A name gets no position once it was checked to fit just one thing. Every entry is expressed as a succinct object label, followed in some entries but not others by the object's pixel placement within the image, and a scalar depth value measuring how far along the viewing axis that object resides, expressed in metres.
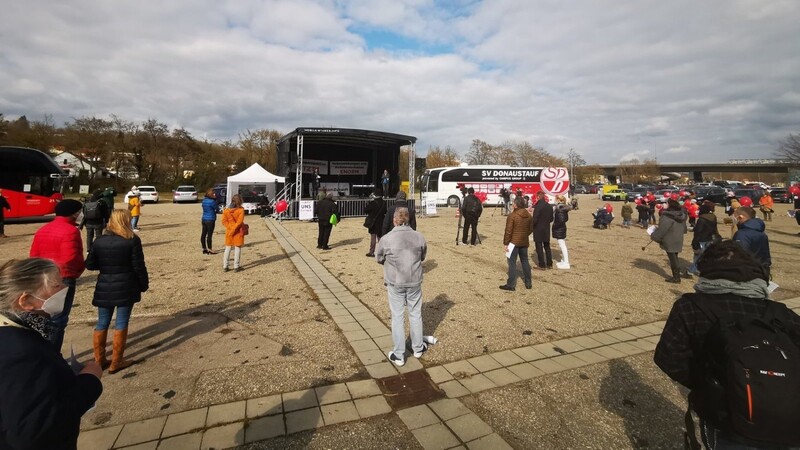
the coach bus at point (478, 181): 29.89
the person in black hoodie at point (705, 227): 7.13
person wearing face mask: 1.22
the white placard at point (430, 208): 22.01
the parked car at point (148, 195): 28.11
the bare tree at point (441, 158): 64.00
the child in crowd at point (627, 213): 16.88
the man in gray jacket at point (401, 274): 3.71
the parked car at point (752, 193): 28.18
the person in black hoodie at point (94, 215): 8.34
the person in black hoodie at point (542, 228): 7.67
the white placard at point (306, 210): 17.66
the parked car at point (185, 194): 29.23
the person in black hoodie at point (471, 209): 10.96
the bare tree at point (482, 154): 58.78
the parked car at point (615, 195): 40.09
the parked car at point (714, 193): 27.16
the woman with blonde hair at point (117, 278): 3.43
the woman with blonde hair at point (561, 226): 8.02
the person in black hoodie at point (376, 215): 8.88
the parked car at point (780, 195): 31.34
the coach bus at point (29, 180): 15.23
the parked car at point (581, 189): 57.22
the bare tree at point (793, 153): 35.38
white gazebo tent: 20.05
